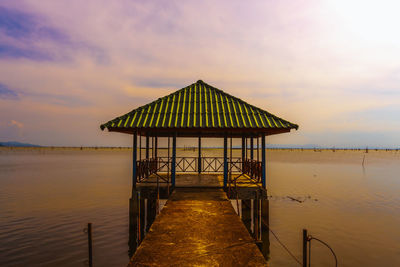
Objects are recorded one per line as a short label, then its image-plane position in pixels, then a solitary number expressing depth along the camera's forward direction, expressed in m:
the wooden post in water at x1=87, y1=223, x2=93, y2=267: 7.36
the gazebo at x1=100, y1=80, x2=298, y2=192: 11.42
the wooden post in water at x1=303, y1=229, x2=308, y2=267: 6.84
